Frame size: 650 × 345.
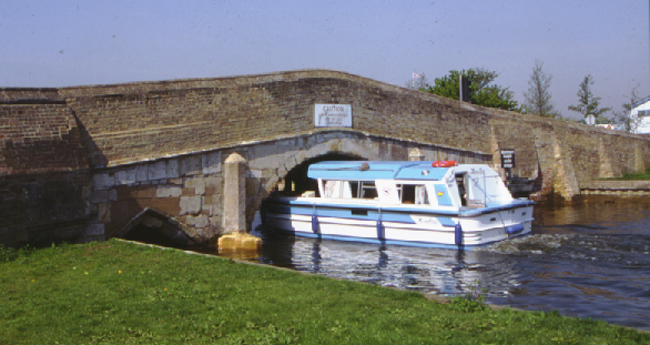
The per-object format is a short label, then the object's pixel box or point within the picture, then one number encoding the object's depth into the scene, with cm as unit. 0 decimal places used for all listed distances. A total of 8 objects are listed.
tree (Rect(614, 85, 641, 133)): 4009
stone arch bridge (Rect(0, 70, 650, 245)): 1109
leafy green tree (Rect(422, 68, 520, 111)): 3238
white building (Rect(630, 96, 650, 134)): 5457
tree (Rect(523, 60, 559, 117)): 3850
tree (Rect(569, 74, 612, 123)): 4100
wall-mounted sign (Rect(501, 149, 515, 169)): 2298
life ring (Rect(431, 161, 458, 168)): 1424
